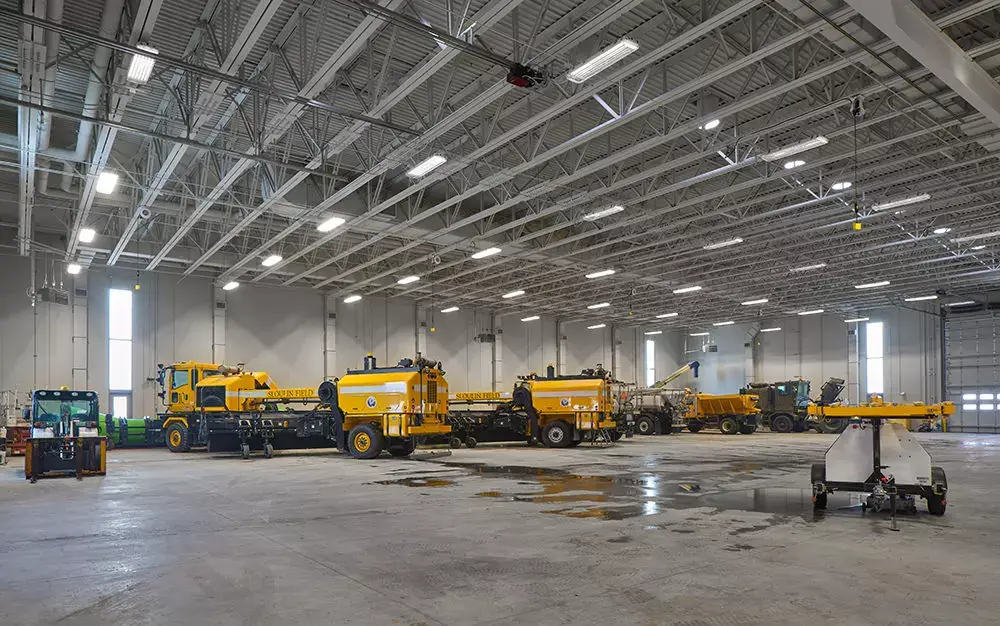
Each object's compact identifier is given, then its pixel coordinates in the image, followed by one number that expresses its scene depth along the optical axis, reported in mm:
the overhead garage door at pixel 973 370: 35656
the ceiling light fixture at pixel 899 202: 18734
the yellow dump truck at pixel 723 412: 33938
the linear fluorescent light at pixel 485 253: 23938
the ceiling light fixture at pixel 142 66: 10305
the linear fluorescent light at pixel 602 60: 10156
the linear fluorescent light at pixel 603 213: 19450
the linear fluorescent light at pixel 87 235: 20109
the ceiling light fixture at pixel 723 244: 23266
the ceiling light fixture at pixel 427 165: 14773
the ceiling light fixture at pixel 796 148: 14062
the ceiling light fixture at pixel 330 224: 19978
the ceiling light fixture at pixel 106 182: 15556
